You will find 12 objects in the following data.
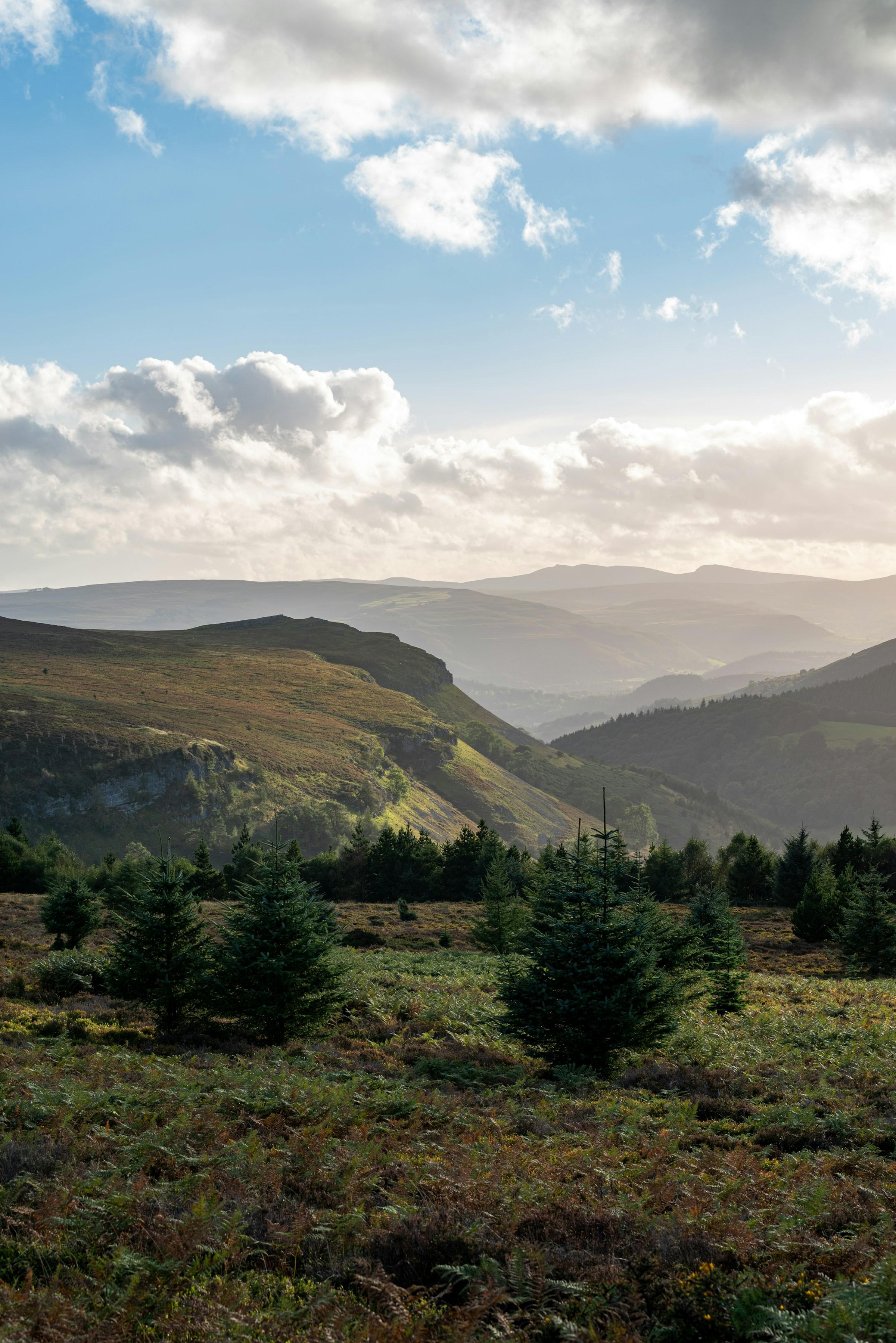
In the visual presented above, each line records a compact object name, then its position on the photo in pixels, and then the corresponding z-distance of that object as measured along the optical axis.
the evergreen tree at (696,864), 89.38
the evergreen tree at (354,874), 81.56
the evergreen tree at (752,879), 83.94
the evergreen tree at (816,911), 51.91
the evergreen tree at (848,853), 79.31
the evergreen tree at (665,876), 82.62
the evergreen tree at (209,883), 68.06
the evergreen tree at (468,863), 82.12
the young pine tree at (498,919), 47.09
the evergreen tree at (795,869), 75.12
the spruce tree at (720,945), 25.00
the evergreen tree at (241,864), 70.94
